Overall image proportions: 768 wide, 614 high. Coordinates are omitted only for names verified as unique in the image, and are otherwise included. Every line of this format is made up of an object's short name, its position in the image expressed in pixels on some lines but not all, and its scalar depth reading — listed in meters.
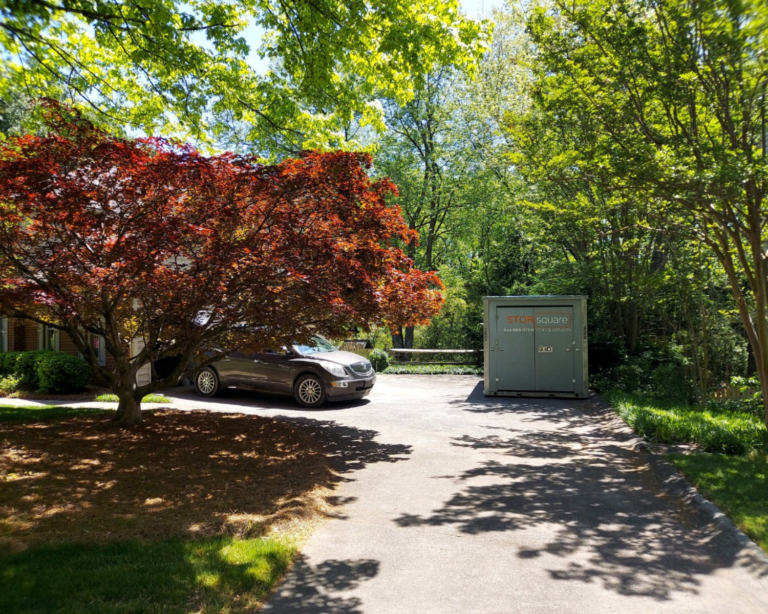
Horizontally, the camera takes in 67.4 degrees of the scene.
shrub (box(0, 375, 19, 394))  13.27
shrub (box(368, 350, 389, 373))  21.81
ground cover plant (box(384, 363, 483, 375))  21.17
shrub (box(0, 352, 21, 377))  14.14
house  14.93
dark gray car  12.33
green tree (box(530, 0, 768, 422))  7.12
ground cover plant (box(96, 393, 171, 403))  12.34
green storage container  13.77
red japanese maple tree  6.63
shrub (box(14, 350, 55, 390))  13.48
